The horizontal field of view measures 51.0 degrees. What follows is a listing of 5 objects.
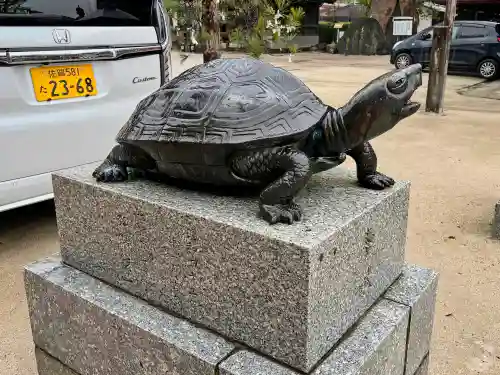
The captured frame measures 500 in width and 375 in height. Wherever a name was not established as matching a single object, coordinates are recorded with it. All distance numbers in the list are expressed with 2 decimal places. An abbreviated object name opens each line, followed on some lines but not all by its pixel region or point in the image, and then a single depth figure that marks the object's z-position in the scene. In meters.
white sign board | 12.71
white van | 2.45
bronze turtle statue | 1.34
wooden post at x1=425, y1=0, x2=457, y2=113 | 7.19
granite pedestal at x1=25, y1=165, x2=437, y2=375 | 1.30
